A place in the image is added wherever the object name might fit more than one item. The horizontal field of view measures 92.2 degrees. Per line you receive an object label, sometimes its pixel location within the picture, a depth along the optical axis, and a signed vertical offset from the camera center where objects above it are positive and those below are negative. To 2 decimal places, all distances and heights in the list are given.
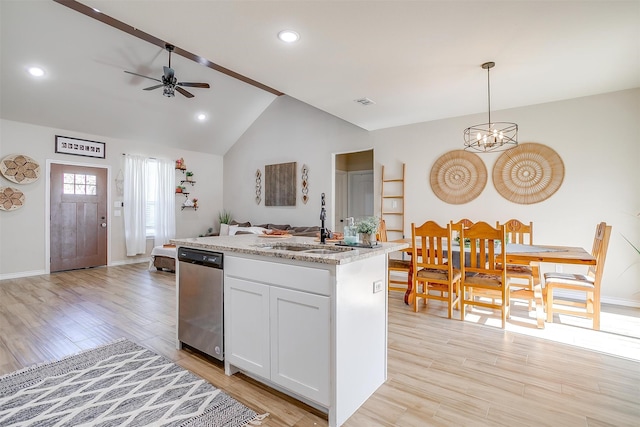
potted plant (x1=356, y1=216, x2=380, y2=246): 2.10 -0.10
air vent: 3.99 +1.51
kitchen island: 1.67 -0.64
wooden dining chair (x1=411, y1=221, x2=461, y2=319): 3.30 -0.59
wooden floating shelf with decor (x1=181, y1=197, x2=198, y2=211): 7.46 +0.28
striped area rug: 1.73 -1.14
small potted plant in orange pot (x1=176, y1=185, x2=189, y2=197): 7.31 +0.61
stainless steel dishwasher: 2.24 -0.66
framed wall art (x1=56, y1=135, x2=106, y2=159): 5.61 +1.31
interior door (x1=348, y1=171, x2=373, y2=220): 7.53 +0.53
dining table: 2.81 -0.40
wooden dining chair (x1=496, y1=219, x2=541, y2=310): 3.26 -0.63
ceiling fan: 4.38 +1.91
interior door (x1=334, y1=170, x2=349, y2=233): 7.37 +0.41
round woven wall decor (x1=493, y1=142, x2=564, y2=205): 4.12 +0.57
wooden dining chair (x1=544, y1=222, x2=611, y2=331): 2.93 -0.69
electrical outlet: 1.98 -0.46
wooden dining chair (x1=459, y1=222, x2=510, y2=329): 3.01 -0.56
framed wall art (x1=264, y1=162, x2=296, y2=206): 6.79 +0.70
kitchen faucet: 2.33 -0.13
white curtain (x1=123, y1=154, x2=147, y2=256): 6.41 +0.24
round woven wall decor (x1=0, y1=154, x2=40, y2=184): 4.97 +0.79
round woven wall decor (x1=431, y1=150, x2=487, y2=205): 4.63 +0.59
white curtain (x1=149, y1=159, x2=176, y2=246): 6.88 +0.33
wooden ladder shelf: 5.32 +0.19
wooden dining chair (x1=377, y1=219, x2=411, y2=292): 3.96 -0.66
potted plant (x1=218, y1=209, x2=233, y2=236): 7.47 -0.12
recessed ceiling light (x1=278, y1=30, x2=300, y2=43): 2.51 +1.49
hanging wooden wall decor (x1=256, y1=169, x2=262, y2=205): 7.46 +0.72
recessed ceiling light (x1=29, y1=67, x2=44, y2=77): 4.40 +2.09
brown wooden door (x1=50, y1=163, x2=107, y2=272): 5.59 -0.02
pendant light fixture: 4.26 +1.19
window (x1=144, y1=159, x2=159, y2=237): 6.74 +0.48
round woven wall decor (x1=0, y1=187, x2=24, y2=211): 4.98 +0.29
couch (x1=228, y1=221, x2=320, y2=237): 6.08 -0.28
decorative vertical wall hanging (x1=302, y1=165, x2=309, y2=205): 6.59 +0.69
